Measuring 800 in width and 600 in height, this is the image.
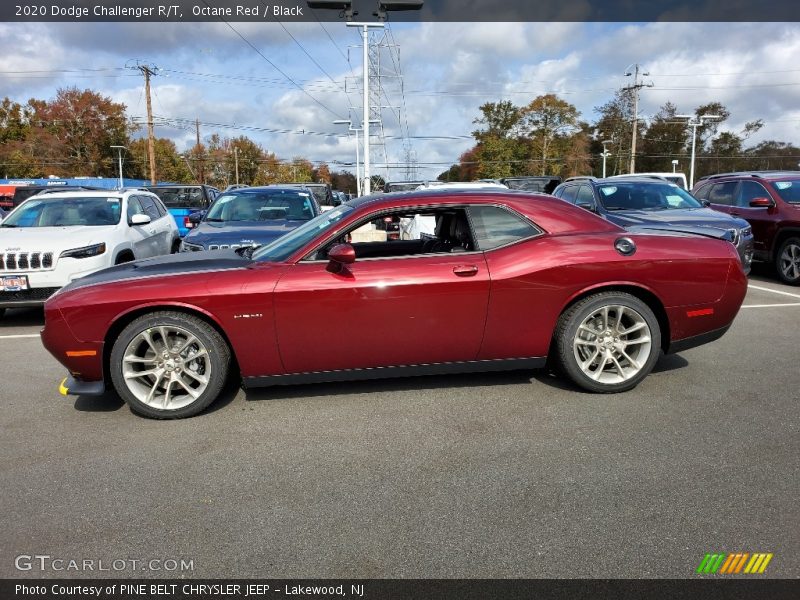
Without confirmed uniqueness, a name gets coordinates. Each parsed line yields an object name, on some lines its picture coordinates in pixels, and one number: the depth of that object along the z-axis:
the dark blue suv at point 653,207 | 8.37
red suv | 9.65
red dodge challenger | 4.01
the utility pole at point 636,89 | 50.10
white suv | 6.96
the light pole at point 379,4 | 12.42
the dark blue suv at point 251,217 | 7.69
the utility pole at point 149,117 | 39.39
